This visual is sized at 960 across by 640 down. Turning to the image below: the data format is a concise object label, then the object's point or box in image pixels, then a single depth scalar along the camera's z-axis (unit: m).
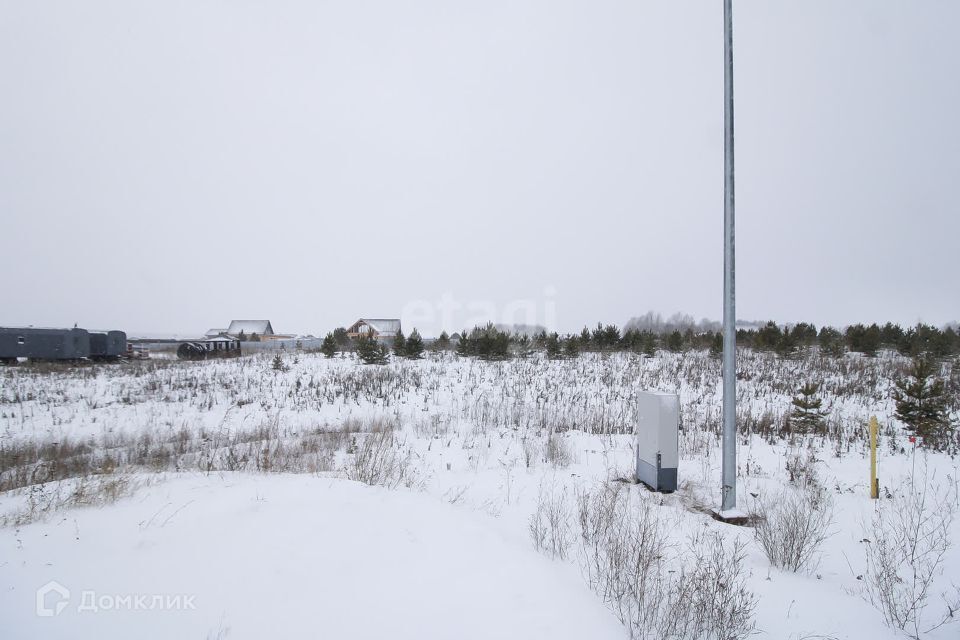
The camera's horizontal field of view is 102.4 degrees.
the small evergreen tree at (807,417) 8.20
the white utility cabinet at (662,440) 5.32
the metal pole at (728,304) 4.66
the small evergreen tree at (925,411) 7.71
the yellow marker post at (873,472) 5.25
